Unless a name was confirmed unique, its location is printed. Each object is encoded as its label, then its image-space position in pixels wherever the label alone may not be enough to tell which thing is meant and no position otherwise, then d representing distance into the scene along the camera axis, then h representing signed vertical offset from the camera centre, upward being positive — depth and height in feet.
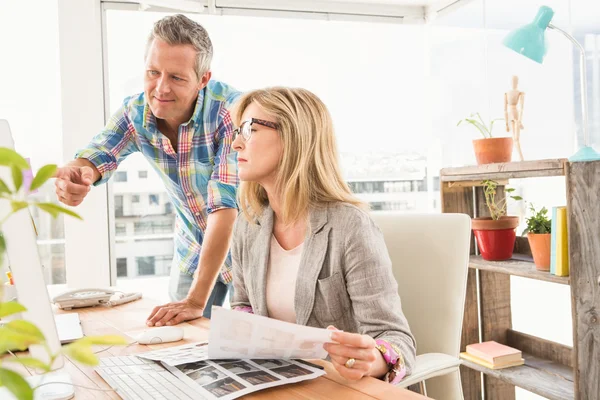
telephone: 5.86 -0.97
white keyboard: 2.93 -0.98
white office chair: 4.65 -0.70
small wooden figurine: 9.20 +1.36
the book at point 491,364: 8.31 -2.50
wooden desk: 2.92 -1.01
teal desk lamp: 7.71 +2.09
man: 5.63 +0.62
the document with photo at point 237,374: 2.93 -0.96
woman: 4.12 -0.28
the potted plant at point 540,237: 7.70 -0.61
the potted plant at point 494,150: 8.93 +0.70
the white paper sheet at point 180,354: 3.47 -0.96
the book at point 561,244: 7.31 -0.67
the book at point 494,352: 8.30 -2.34
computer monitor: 2.81 -0.29
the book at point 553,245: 7.41 -0.69
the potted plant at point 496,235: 8.65 -0.62
